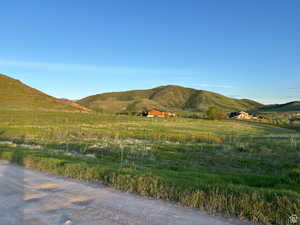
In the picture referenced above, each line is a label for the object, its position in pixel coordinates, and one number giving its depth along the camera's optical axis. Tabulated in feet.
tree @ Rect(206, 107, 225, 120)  365.40
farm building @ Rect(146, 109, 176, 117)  425.40
